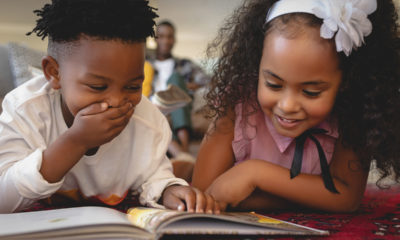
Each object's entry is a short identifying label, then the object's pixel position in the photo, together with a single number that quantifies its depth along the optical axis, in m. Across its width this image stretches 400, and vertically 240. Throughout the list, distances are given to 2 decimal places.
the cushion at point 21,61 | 1.70
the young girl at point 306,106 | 0.86
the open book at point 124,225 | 0.55
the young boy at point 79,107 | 0.81
